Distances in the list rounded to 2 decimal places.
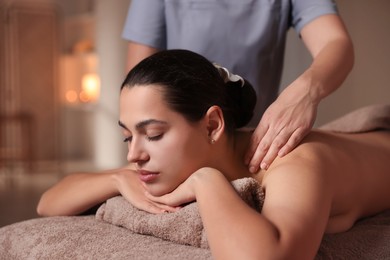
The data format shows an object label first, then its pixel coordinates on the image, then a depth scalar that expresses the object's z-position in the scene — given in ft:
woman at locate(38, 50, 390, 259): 3.18
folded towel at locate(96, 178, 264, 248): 3.59
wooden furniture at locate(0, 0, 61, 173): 23.32
